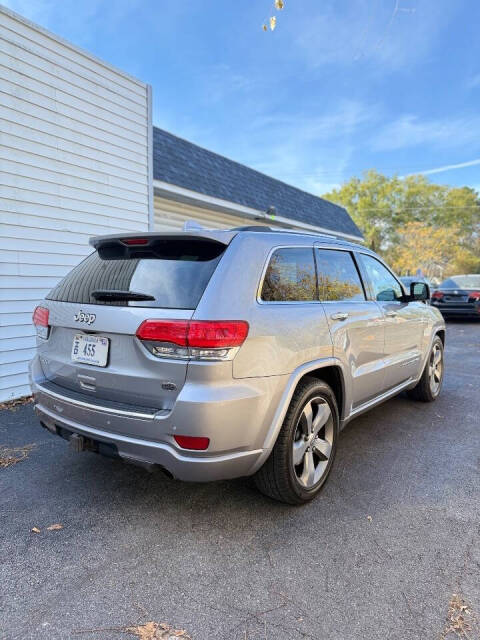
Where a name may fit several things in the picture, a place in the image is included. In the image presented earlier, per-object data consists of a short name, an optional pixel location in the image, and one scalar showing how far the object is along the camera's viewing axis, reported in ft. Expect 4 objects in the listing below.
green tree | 151.02
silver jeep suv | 6.41
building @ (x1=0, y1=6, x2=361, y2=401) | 14.80
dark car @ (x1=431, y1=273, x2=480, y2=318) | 38.42
